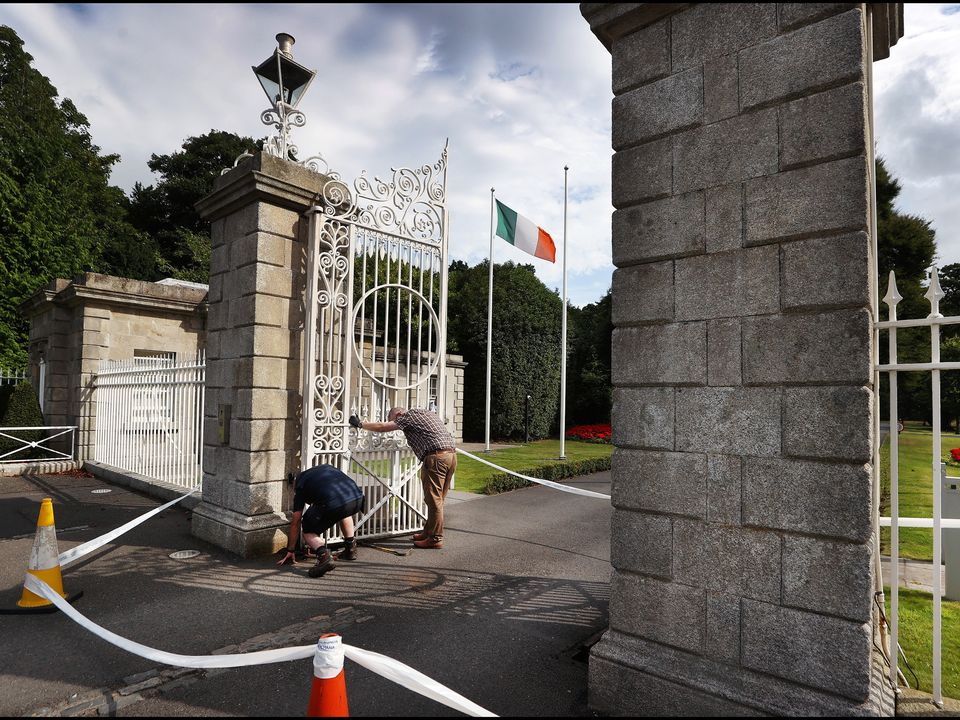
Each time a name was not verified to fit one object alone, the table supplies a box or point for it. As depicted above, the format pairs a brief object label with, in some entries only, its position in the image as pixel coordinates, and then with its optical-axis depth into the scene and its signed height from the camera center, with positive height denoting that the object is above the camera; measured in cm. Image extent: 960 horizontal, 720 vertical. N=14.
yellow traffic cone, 464 -153
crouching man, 549 -118
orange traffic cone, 239 -127
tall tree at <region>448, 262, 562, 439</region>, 2562 +176
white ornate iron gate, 636 +50
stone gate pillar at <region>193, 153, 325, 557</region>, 606 +33
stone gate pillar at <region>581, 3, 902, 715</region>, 263 +14
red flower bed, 2484 -206
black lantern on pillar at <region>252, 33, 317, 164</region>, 629 +339
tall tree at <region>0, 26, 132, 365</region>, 2108 +757
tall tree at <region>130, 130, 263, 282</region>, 3169 +1119
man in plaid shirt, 652 -79
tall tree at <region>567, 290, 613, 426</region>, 2888 +85
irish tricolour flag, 1521 +418
